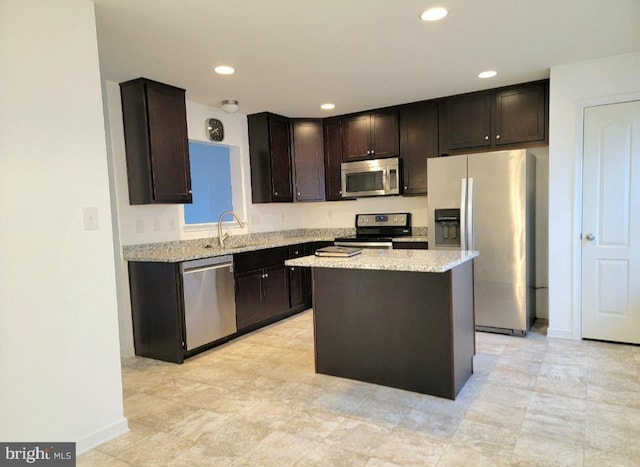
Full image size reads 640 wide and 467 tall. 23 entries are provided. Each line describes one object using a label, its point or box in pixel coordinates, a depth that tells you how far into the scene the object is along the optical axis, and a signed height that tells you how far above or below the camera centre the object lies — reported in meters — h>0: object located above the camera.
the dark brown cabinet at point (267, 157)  4.68 +0.64
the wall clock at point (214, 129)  4.25 +0.91
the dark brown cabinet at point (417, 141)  4.30 +0.69
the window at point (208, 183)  4.25 +0.34
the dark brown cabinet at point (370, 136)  4.57 +0.84
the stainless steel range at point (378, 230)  4.51 -0.30
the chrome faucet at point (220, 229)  4.14 -0.17
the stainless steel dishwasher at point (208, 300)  3.31 -0.76
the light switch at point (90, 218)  2.06 +0.00
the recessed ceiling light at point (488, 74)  3.46 +1.12
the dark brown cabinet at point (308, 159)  4.95 +0.63
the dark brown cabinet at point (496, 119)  3.73 +0.81
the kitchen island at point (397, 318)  2.46 -0.76
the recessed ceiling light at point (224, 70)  3.13 +1.14
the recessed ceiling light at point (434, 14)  2.32 +1.13
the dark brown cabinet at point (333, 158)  4.96 +0.63
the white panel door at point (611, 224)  3.21 -0.23
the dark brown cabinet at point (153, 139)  3.33 +0.66
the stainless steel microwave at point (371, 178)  4.56 +0.34
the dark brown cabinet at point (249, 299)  3.83 -0.87
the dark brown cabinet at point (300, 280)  4.57 -0.83
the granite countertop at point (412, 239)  4.27 -0.37
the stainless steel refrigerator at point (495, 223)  3.54 -0.20
